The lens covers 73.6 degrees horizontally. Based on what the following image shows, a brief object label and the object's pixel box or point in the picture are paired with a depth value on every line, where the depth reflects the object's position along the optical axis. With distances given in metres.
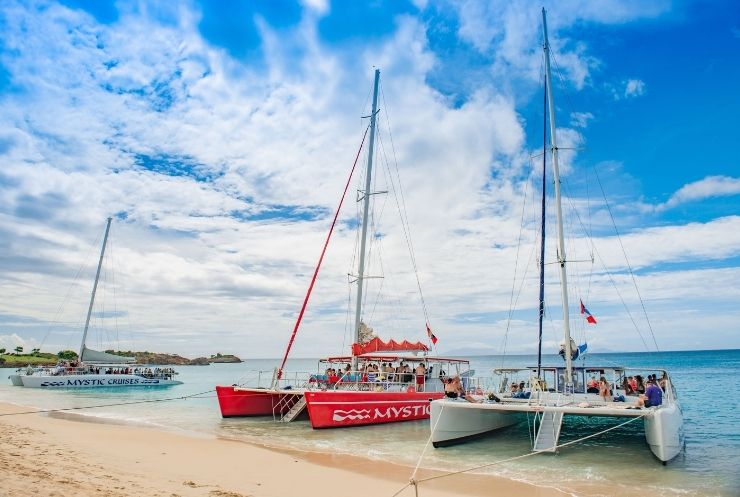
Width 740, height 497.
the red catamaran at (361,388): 18.86
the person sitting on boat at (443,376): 23.77
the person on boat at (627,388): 17.32
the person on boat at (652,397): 13.84
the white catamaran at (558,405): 13.35
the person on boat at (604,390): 15.23
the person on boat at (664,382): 16.81
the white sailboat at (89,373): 42.09
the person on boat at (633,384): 17.41
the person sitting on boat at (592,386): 17.33
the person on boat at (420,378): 22.30
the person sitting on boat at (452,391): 15.92
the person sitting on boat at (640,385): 17.06
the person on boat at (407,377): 22.75
